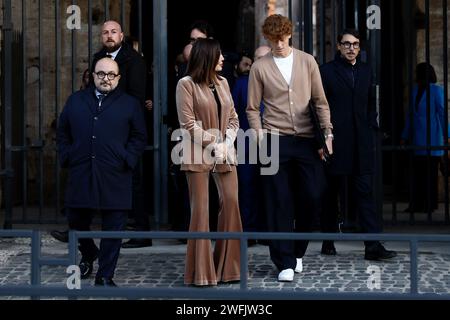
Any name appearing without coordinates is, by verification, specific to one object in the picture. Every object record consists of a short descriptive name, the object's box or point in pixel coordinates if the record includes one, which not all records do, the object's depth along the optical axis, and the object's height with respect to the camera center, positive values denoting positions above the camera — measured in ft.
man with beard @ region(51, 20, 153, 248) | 46.44 +2.55
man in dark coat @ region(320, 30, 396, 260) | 45.53 +1.18
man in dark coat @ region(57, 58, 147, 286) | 40.04 +0.49
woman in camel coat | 40.81 +0.42
